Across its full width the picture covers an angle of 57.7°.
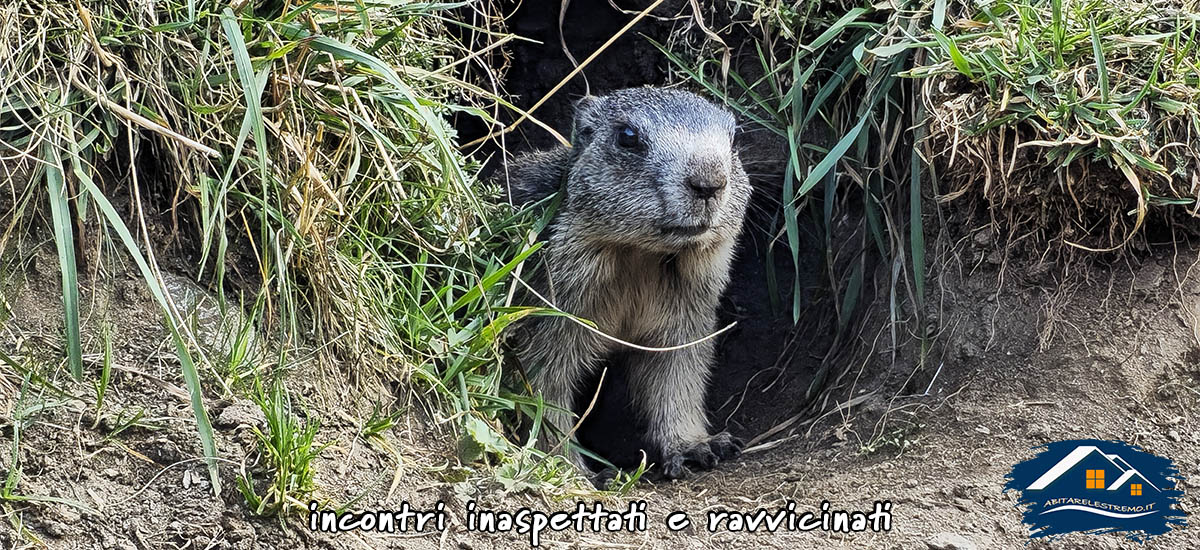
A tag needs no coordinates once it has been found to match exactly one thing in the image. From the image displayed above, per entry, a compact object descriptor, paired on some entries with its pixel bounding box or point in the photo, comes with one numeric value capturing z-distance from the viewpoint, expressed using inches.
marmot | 181.2
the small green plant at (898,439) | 172.7
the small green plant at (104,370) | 124.2
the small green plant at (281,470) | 123.0
